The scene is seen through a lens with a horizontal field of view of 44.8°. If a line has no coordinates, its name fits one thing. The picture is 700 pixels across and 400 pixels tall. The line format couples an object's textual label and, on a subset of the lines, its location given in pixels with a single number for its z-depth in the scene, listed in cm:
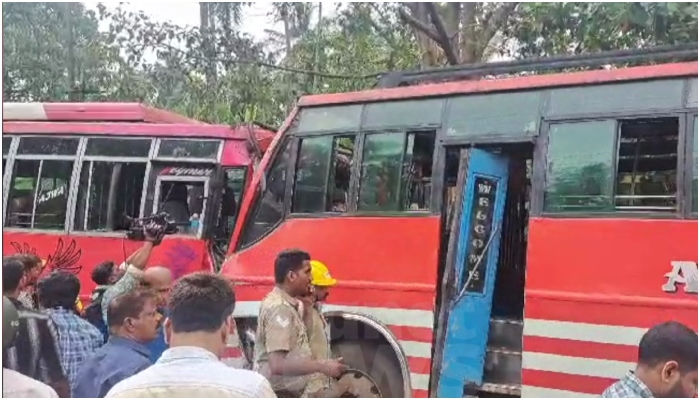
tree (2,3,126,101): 1538
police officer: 400
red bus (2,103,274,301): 809
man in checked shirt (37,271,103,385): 382
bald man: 445
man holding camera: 445
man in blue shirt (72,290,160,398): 309
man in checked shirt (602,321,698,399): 257
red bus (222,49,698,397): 489
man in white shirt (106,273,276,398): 233
